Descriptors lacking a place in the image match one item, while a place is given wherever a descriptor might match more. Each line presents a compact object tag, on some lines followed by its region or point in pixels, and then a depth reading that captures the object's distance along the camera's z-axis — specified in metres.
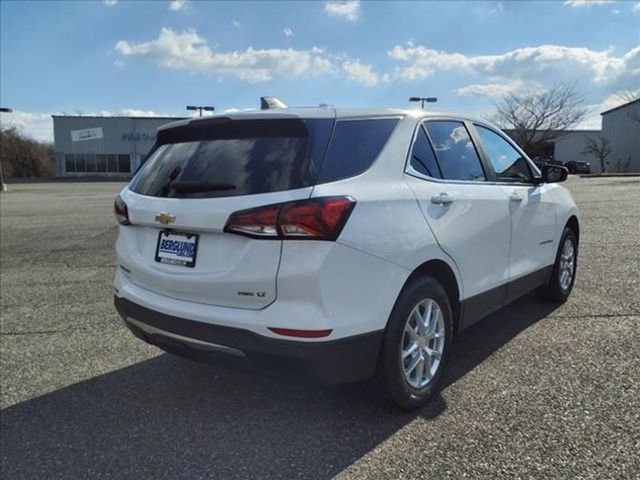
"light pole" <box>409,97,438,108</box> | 38.37
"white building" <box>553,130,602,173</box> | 68.62
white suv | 2.51
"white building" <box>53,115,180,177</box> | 57.91
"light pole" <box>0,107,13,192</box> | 34.91
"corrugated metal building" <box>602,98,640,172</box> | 51.91
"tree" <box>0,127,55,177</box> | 67.06
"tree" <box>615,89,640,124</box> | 49.62
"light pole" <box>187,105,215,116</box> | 37.30
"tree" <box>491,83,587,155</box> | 46.97
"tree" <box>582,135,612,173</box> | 55.59
